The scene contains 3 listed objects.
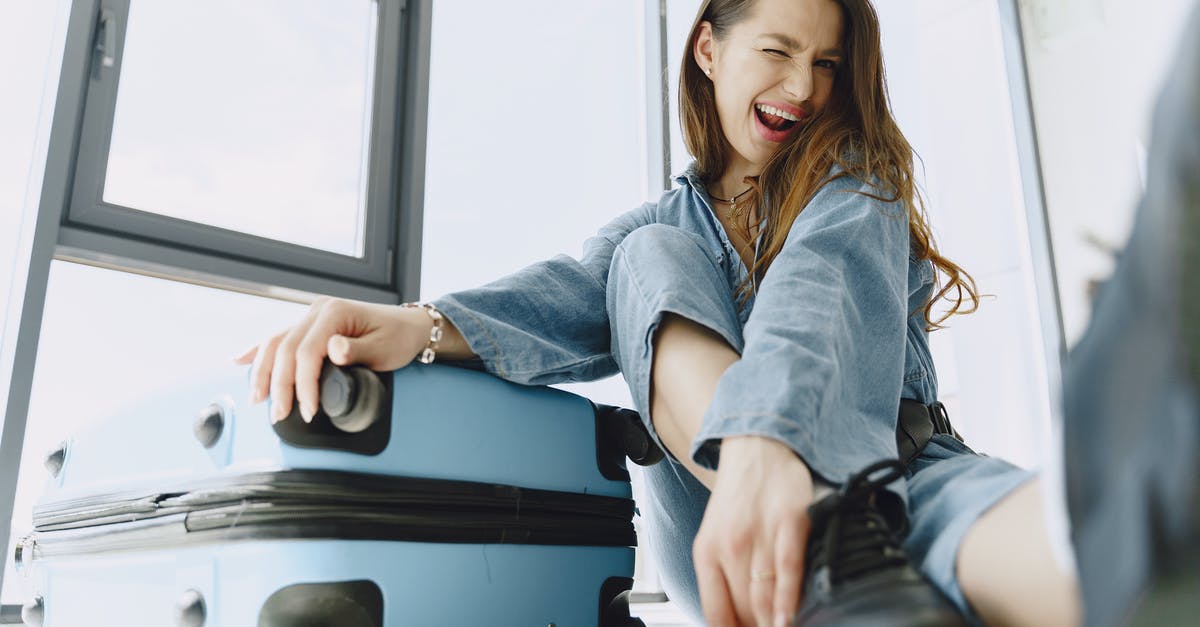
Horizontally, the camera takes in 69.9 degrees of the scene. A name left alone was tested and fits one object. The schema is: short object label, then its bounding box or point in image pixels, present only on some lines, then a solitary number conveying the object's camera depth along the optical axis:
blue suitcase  0.60
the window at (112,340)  1.40
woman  0.44
